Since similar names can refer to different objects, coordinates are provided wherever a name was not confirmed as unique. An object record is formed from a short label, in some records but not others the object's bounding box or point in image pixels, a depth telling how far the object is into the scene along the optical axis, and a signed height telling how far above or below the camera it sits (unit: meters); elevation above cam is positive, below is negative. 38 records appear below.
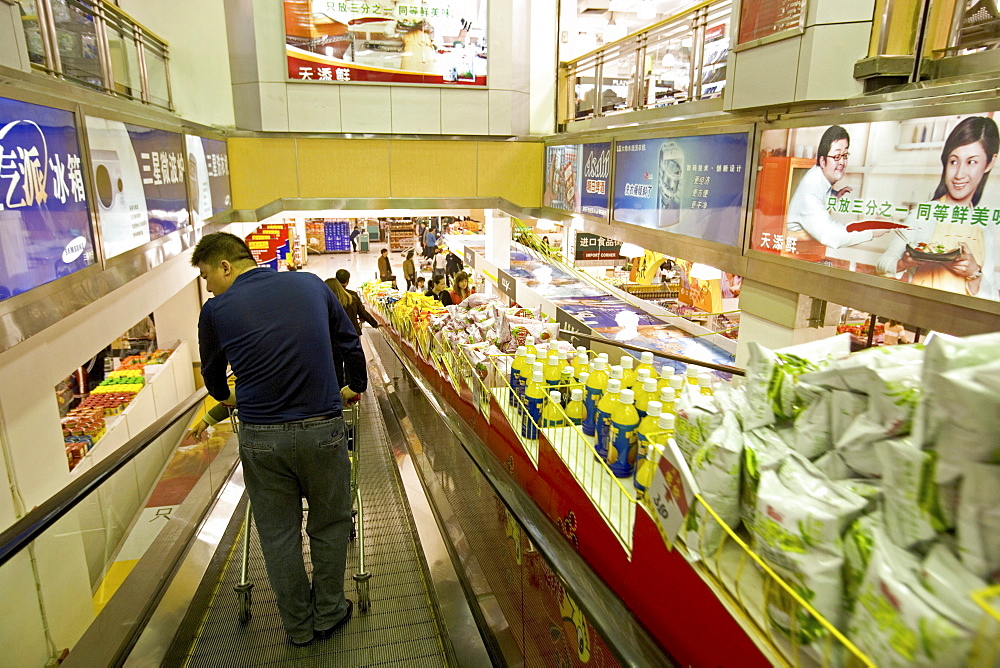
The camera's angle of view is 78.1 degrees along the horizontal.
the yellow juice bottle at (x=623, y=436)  2.53 -1.02
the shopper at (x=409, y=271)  11.64 -1.74
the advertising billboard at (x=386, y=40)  8.40 +1.90
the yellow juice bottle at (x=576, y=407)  3.13 -1.11
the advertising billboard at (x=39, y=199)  2.73 -0.11
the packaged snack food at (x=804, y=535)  1.35 -0.79
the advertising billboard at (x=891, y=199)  2.98 -0.08
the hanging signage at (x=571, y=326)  6.77 -1.74
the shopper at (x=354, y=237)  25.57 -2.31
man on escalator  2.57 -0.95
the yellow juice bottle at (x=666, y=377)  2.93 -0.90
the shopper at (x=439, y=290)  8.73 -1.67
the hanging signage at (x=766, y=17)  4.01 +1.10
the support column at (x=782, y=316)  4.49 -0.97
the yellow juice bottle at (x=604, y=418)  2.71 -1.03
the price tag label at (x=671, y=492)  1.65 -0.85
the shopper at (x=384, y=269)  13.20 -1.87
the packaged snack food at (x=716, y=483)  1.63 -0.79
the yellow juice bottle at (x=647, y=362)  3.07 -0.90
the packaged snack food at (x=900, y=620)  1.03 -0.75
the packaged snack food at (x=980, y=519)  1.03 -0.55
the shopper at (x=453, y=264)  13.00 -1.74
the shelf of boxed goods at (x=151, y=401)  6.66 -2.87
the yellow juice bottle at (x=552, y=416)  3.18 -1.18
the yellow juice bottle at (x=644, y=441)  2.29 -0.99
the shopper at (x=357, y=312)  5.54 -1.17
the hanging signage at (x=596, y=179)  7.31 +0.03
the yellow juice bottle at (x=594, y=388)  2.97 -1.00
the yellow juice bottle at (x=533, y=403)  3.26 -1.16
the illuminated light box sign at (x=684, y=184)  4.92 -0.02
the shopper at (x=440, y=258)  18.85 -2.43
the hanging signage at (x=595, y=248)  13.00 -1.38
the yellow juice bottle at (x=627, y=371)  3.10 -0.95
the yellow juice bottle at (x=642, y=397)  2.76 -0.96
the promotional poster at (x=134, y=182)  3.98 -0.03
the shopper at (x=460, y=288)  8.84 -1.52
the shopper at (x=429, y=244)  19.80 -1.99
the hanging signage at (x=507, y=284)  10.19 -1.71
